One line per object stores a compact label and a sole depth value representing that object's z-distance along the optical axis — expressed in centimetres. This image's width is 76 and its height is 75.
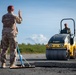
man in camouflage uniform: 1277
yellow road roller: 2159
